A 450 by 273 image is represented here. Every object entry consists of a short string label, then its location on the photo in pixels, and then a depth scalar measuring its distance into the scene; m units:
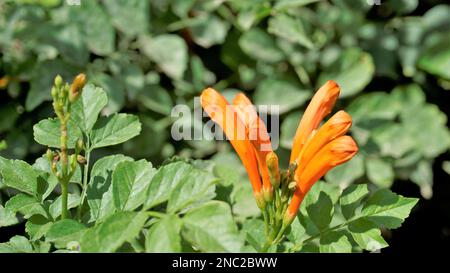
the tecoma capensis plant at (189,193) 0.32
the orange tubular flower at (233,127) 0.37
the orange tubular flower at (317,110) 0.37
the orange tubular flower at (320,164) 0.35
